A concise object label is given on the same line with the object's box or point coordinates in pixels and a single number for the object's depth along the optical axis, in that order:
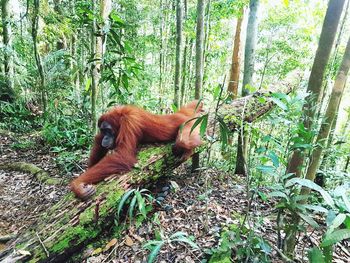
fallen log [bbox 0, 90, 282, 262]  2.50
